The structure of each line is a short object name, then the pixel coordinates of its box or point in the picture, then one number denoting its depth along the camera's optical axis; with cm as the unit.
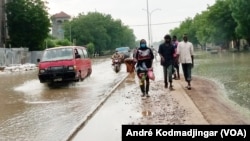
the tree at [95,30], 11250
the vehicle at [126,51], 5027
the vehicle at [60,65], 2155
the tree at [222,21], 7969
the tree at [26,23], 6712
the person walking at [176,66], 1825
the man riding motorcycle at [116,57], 3234
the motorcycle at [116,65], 3213
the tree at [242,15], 6259
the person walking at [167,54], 1644
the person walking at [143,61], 1488
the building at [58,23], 14961
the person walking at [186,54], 1655
